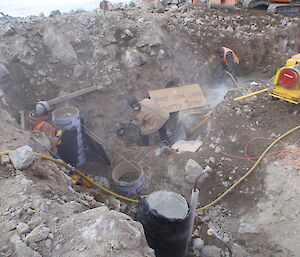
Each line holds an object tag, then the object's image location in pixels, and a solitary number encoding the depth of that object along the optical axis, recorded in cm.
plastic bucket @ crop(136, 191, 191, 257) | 270
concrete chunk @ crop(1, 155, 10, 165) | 284
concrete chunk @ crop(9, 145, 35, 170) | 280
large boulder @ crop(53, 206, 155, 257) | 191
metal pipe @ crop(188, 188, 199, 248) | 265
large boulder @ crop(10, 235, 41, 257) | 183
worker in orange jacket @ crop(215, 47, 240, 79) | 688
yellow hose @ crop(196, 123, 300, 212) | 399
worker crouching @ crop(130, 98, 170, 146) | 555
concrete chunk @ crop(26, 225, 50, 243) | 195
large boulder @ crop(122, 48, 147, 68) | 659
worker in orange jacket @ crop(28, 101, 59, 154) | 448
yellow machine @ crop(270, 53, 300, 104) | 437
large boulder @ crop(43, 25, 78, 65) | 612
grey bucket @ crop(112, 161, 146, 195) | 420
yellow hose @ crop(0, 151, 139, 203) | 312
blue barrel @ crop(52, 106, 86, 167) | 477
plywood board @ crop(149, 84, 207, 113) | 657
